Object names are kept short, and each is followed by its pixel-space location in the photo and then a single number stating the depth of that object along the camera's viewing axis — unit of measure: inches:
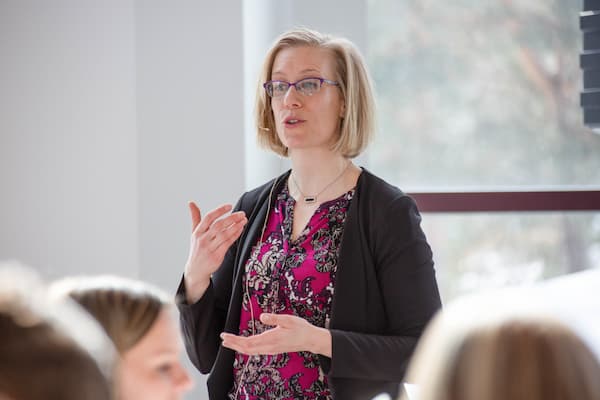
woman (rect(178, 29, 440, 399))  173.5
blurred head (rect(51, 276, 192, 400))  147.2
